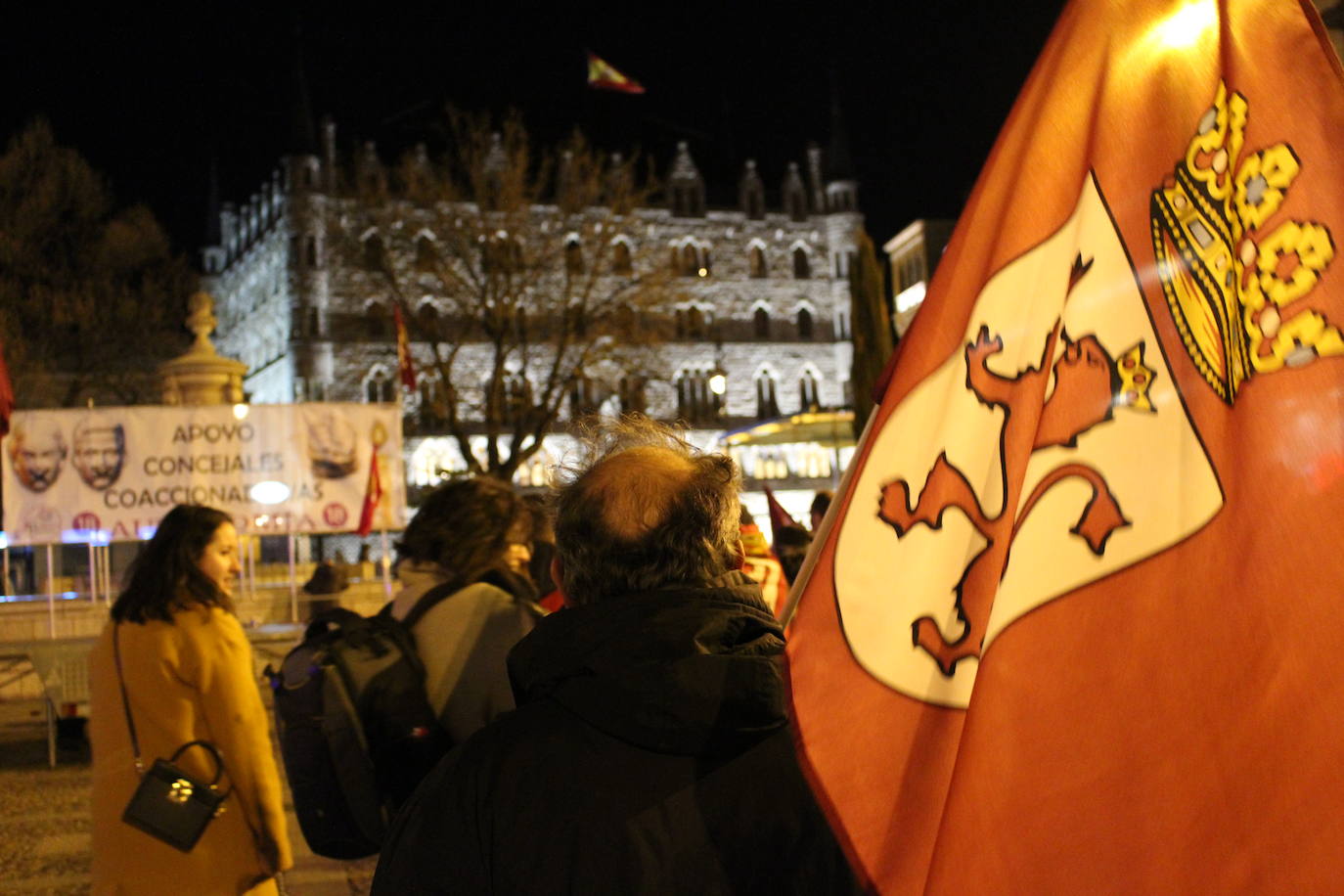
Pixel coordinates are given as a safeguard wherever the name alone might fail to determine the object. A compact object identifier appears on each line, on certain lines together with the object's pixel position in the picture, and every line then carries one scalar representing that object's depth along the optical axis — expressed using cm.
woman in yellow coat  357
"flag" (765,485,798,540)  744
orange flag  129
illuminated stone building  5472
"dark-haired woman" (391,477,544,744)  308
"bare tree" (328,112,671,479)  2767
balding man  168
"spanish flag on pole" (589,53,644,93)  4238
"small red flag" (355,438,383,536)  1211
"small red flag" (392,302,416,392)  1980
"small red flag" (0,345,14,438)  382
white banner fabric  1203
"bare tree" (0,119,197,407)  2681
